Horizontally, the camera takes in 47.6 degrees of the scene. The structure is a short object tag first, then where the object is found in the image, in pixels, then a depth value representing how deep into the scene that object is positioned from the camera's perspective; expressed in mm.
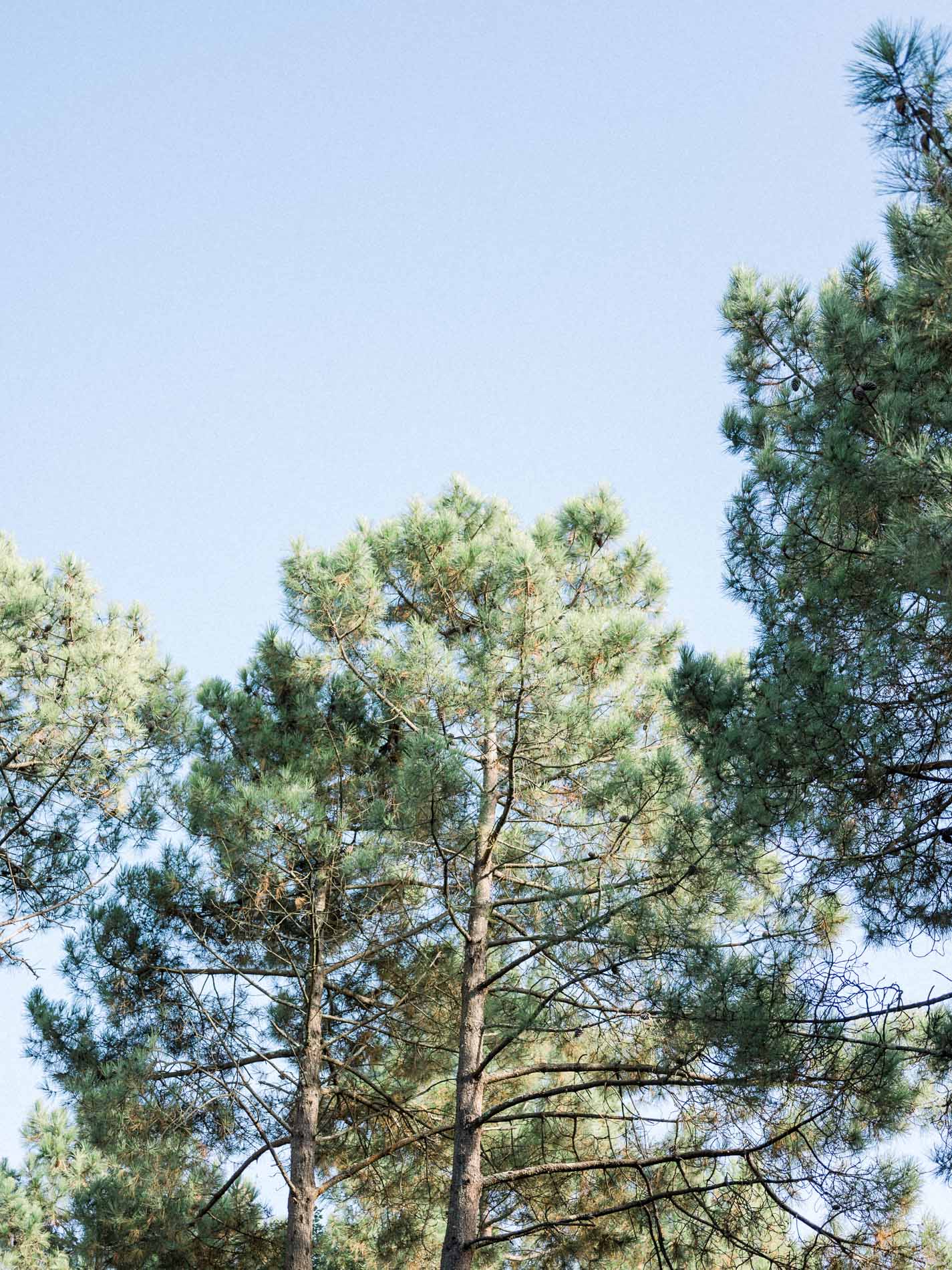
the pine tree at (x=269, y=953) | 7273
